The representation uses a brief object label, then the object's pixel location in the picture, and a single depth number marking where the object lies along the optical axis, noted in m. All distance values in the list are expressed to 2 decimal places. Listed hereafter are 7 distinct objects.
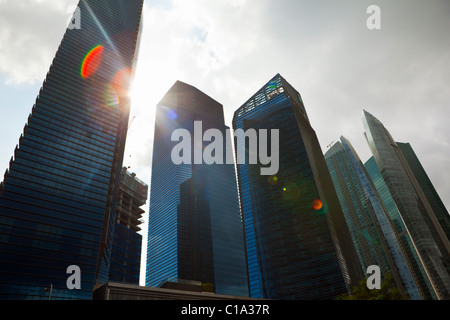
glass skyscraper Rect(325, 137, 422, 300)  164.88
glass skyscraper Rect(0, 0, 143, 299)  98.94
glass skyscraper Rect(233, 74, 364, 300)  128.00
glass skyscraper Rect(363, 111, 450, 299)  177.50
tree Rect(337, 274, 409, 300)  53.82
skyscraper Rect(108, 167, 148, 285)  156.75
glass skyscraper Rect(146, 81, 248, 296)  177.00
